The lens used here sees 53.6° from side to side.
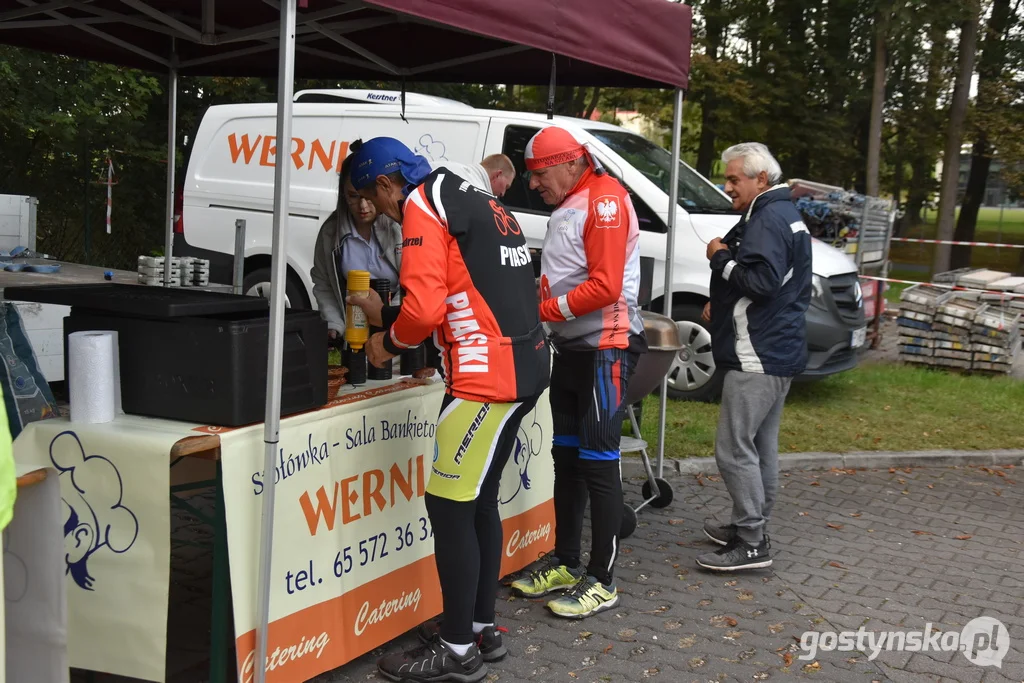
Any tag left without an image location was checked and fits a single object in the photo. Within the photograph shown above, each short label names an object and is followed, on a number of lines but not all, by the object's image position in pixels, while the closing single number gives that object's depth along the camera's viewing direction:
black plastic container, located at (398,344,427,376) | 4.21
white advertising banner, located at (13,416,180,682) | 3.04
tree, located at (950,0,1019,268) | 19.89
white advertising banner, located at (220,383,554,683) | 3.14
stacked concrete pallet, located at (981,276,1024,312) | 10.64
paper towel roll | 3.07
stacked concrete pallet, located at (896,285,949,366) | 10.32
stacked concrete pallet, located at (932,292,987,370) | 10.09
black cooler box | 3.11
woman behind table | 4.55
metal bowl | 4.90
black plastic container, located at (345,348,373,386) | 3.88
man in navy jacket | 4.47
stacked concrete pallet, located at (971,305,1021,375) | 10.04
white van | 7.89
